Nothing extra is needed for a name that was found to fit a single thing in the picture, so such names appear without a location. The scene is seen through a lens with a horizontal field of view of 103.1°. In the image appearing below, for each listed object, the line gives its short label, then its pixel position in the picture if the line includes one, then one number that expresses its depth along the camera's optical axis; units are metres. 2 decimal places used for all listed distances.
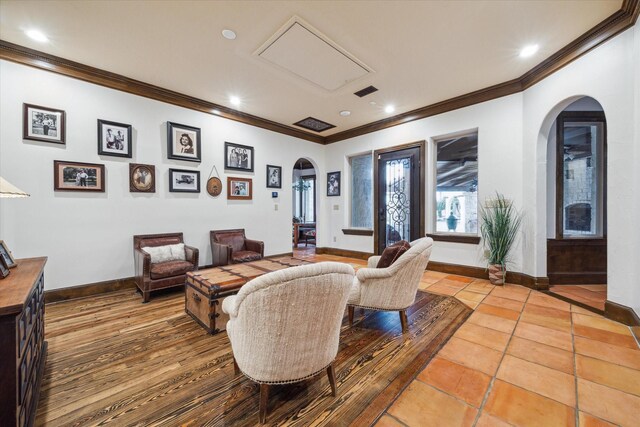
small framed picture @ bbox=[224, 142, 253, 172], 4.67
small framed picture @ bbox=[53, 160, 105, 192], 3.12
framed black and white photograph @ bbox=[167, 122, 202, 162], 3.97
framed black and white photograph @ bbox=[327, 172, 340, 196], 6.20
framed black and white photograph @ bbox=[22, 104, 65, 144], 2.95
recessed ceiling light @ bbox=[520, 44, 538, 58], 2.91
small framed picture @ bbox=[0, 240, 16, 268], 1.64
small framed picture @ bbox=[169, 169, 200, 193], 4.01
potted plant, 3.66
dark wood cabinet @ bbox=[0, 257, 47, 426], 1.03
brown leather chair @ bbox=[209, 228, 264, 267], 4.04
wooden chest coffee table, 2.32
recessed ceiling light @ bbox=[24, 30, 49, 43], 2.62
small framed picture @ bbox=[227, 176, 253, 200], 4.72
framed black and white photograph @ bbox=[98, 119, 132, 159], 3.40
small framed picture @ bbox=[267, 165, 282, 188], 5.34
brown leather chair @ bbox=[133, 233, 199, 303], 3.14
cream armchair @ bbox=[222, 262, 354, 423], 1.20
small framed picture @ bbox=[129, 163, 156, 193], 3.63
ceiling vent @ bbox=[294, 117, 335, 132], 5.28
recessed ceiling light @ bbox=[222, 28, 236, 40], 2.61
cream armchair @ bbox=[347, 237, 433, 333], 2.19
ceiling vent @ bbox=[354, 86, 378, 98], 3.88
